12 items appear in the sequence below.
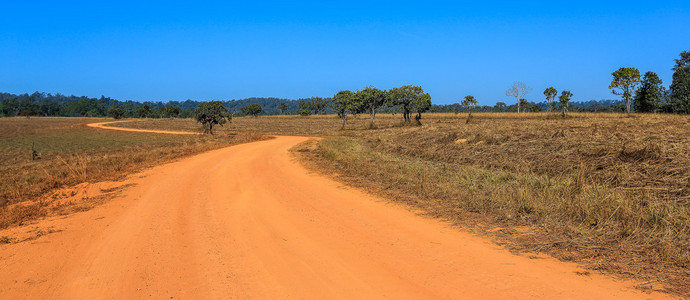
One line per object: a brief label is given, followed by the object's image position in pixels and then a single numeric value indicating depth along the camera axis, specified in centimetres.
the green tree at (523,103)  10724
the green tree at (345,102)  5063
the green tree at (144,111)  14788
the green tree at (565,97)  7206
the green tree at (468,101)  6931
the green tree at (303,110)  13162
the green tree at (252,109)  14175
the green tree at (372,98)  5019
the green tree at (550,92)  8141
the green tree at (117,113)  11682
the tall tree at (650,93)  5869
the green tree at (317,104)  15350
